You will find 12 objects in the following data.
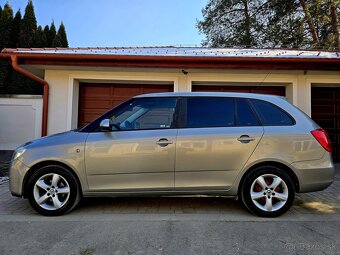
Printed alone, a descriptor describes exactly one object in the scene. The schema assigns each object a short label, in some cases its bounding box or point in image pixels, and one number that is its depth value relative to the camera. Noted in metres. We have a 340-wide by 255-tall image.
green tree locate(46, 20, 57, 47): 15.63
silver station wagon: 4.04
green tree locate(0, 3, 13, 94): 12.91
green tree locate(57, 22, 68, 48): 15.91
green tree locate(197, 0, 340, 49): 14.67
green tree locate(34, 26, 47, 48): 14.01
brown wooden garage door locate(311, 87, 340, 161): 9.45
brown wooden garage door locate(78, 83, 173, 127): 9.06
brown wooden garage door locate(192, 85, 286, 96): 9.16
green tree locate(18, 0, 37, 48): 13.60
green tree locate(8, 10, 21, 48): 13.78
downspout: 8.47
